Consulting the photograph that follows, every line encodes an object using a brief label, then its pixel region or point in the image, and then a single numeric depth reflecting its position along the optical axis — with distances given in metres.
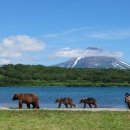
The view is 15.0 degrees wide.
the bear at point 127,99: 33.47
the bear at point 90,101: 43.50
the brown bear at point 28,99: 34.34
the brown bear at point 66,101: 42.60
